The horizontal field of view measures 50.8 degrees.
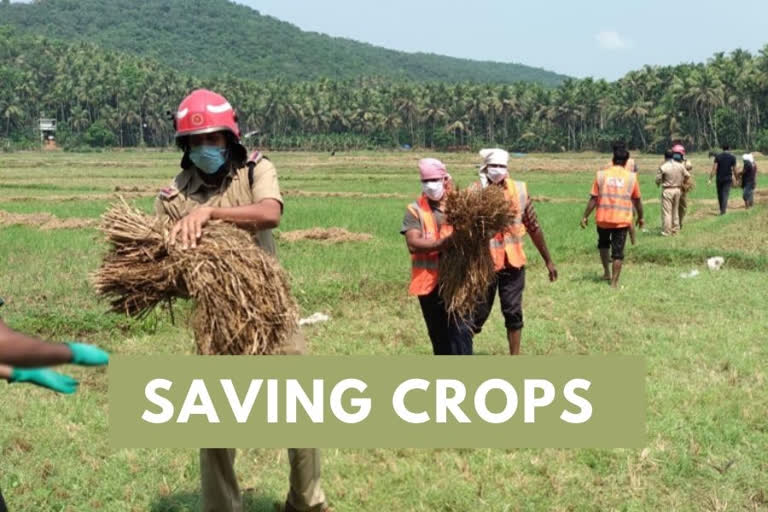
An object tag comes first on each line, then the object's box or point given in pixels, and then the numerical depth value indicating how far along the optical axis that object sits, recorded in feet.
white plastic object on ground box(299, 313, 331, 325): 26.91
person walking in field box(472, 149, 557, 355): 19.47
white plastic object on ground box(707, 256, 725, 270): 36.59
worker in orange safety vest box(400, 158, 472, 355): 16.17
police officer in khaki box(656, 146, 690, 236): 46.78
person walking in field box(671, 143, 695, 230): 47.65
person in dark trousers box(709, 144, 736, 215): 56.13
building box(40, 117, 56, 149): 314.84
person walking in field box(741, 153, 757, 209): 62.13
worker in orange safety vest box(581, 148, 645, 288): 31.17
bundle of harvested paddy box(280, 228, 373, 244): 46.68
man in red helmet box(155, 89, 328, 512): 11.14
